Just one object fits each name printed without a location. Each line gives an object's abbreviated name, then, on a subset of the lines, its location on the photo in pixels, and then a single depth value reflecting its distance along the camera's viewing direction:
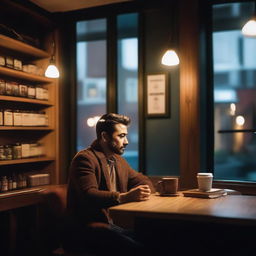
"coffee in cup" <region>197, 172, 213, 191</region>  2.34
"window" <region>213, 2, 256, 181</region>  3.70
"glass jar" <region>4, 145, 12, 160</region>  3.61
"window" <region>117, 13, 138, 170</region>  4.12
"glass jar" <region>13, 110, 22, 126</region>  3.69
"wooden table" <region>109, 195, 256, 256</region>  1.86
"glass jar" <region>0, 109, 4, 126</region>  3.53
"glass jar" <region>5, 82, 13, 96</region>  3.60
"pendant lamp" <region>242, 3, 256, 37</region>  2.69
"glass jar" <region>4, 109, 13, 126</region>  3.57
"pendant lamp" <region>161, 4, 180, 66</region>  3.13
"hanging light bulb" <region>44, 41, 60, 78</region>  3.64
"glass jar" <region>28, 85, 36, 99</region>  3.91
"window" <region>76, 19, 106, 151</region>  4.32
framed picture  3.90
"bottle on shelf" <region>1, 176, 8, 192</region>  3.56
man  2.09
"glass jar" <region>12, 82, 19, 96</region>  3.69
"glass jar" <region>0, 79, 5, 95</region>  3.53
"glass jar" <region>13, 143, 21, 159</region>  3.72
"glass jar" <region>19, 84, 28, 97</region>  3.79
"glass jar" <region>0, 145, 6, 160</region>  3.56
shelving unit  3.85
